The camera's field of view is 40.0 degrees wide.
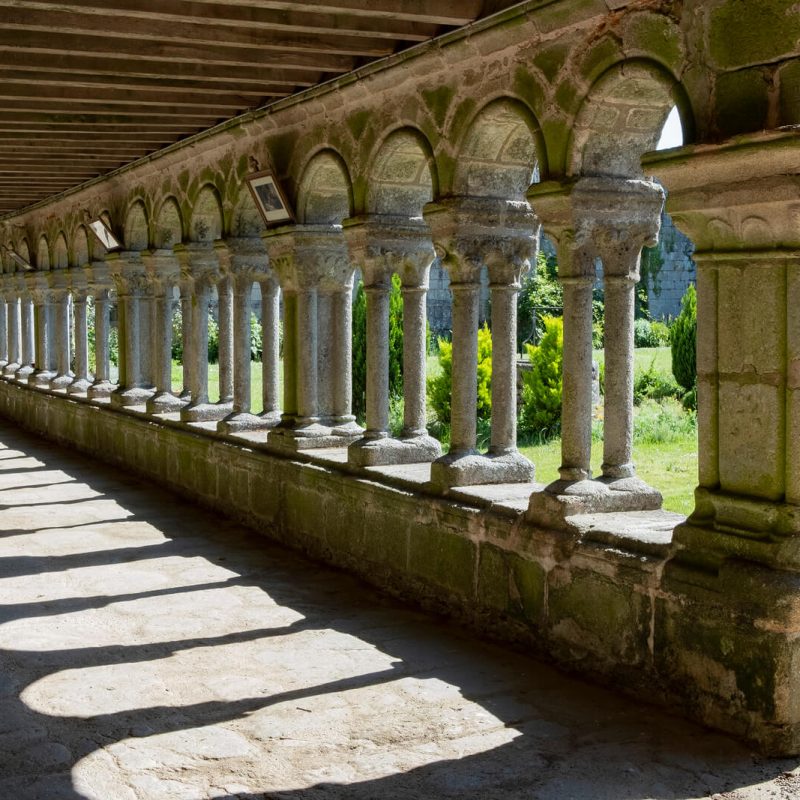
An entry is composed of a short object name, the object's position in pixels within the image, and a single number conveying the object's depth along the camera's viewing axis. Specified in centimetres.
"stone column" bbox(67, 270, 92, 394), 1065
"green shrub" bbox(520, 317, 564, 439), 1007
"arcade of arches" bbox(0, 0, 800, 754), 325
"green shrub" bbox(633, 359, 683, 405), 1208
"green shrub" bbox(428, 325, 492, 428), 1015
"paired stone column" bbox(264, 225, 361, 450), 616
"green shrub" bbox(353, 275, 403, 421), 1120
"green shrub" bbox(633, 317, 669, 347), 1809
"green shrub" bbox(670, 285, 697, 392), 1197
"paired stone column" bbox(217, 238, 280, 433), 704
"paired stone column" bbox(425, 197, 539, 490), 473
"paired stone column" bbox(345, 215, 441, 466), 540
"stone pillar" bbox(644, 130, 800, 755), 314
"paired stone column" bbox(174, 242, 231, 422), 768
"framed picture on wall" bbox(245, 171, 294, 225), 609
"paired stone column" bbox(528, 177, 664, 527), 407
